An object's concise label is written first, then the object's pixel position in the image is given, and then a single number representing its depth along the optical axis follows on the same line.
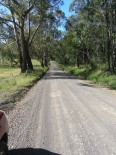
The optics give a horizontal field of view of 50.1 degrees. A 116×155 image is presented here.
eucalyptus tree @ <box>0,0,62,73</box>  13.72
